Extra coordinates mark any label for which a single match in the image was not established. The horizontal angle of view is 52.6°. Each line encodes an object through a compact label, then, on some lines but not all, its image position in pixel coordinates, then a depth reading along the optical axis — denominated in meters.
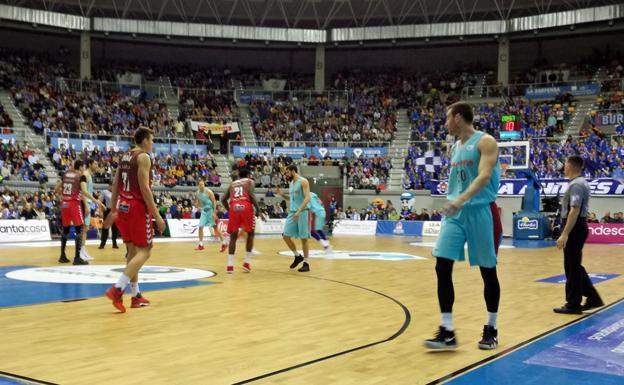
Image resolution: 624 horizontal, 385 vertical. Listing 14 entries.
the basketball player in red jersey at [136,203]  7.04
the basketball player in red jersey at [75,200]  12.16
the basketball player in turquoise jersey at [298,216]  11.50
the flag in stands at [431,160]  32.56
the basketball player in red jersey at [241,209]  10.83
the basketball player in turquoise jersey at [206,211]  17.17
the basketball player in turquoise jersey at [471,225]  5.29
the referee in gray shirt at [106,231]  16.72
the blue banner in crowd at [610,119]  32.28
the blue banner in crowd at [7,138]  28.51
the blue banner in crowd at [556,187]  26.40
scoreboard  26.27
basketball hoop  25.41
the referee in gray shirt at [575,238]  7.23
